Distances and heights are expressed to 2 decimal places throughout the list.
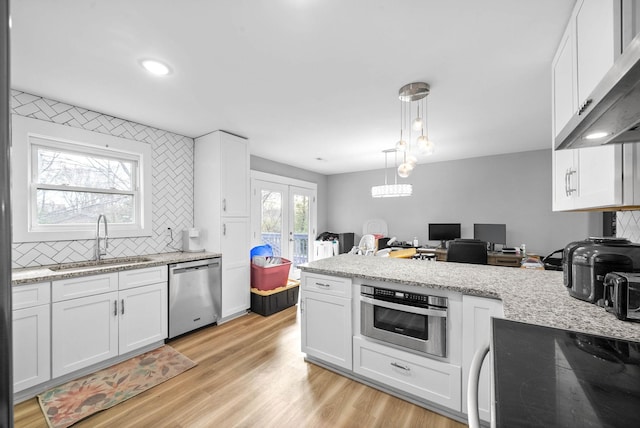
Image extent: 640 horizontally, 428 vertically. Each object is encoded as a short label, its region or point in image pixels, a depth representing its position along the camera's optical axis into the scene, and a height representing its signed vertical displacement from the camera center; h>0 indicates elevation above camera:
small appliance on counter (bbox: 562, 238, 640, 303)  1.12 -0.21
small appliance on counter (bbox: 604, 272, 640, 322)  1.01 -0.31
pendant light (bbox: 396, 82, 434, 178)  2.19 +1.05
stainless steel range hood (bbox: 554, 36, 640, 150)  0.56 +0.29
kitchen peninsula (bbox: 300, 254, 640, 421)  1.28 -0.66
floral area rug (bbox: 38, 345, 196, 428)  1.78 -1.34
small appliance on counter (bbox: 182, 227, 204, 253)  3.32 -0.34
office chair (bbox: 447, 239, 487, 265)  3.55 -0.51
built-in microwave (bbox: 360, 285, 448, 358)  1.71 -0.73
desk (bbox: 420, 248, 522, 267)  4.00 -0.68
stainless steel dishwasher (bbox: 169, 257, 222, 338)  2.81 -0.91
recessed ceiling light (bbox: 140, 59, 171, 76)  1.85 +1.07
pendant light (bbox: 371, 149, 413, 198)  3.74 +0.35
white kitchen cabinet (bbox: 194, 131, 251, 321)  3.30 +0.10
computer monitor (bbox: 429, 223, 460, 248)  4.91 -0.32
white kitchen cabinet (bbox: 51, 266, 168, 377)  2.08 -0.94
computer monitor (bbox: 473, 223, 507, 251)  4.48 -0.32
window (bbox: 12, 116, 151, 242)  2.28 +0.32
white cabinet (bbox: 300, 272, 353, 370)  2.10 -0.88
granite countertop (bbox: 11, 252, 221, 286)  1.98 -0.48
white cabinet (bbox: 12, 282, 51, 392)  1.87 -0.88
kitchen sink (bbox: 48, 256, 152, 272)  2.42 -0.49
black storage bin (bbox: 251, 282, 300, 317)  3.51 -1.18
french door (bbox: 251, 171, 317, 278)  4.58 -0.01
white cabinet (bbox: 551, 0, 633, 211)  1.00 +0.60
